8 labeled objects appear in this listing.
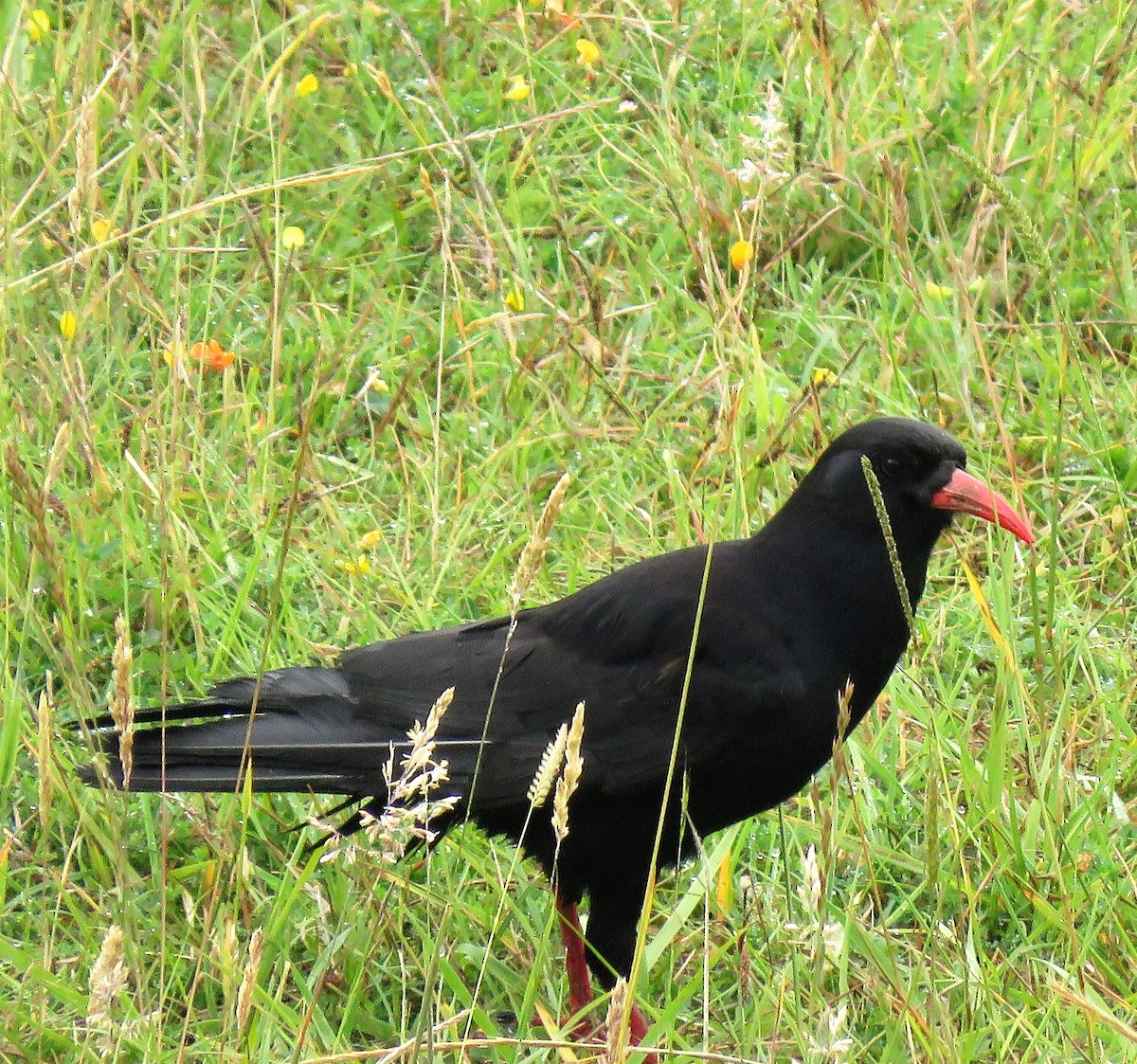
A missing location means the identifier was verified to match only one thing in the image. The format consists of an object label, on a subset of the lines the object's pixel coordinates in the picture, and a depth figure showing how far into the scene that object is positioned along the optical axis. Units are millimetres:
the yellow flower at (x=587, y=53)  11625
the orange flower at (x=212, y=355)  9016
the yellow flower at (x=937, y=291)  9680
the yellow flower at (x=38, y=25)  11086
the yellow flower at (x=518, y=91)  11156
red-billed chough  6426
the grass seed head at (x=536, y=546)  4379
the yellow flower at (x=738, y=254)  8887
